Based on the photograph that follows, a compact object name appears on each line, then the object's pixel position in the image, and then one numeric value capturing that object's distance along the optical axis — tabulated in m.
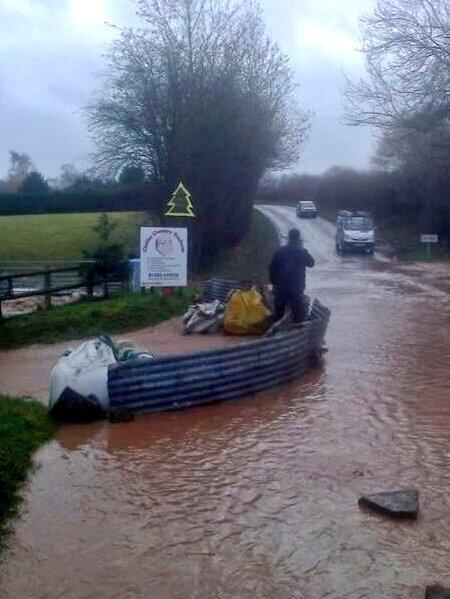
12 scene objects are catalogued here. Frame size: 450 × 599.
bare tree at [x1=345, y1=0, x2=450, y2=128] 28.42
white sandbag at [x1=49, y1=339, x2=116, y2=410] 10.99
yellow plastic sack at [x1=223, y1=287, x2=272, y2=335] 17.58
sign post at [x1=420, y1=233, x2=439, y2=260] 43.12
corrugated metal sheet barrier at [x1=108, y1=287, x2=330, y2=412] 11.07
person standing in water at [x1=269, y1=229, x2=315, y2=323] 15.69
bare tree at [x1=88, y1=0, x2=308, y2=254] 37.22
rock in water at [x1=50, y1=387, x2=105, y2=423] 10.80
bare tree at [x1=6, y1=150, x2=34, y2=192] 101.75
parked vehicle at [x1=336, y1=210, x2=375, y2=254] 46.78
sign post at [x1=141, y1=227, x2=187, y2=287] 21.58
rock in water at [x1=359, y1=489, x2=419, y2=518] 7.59
